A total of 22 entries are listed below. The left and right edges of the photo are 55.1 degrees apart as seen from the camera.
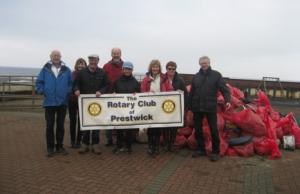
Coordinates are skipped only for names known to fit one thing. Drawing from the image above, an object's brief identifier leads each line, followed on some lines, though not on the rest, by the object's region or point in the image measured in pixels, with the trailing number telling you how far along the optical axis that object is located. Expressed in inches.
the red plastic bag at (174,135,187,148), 226.0
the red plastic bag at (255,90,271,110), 246.8
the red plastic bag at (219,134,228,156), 207.8
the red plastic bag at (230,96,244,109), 234.3
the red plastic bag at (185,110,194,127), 226.2
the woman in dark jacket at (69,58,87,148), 212.4
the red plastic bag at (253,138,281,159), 206.2
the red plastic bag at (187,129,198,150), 220.2
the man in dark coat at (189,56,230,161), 196.3
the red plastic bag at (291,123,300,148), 233.1
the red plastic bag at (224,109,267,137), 215.9
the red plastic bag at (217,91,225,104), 224.8
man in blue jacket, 195.2
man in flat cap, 202.7
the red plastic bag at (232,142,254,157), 207.0
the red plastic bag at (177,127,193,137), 228.3
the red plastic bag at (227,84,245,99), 257.5
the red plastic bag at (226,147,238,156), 208.7
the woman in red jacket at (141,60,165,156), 206.6
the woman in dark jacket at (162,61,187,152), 206.6
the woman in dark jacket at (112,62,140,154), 208.2
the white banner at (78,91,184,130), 205.6
